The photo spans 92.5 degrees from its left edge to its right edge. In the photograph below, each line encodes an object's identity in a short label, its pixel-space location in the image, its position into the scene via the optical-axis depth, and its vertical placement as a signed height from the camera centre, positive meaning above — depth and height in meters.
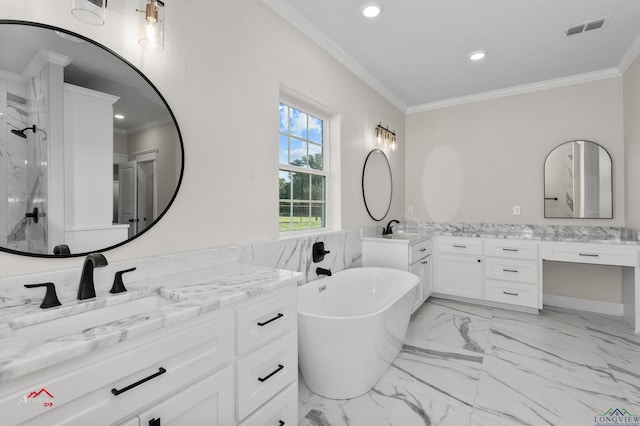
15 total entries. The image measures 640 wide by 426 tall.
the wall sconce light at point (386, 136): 3.75 +0.98
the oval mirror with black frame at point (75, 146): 1.11 +0.29
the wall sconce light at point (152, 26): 1.36 +0.86
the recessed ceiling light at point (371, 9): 2.28 +1.55
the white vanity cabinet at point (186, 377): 0.78 -0.52
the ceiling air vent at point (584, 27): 2.54 +1.58
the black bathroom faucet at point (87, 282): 1.17 -0.26
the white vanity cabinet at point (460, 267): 3.62 -0.66
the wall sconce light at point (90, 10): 1.20 +0.82
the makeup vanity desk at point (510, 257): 3.03 -0.48
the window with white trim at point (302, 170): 2.61 +0.39
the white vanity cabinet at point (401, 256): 3.16 -0.46
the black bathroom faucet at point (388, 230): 3.72 -0.21
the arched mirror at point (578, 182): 3.43 +0.35
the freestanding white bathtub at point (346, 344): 1.85 -0.84
